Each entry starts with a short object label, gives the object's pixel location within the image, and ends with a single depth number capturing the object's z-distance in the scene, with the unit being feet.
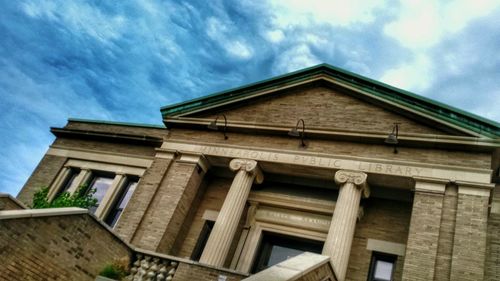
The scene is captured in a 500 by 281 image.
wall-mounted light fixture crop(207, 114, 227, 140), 45.91
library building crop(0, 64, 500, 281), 30.68
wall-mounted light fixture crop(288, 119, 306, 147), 40.68
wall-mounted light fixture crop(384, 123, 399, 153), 36.94
